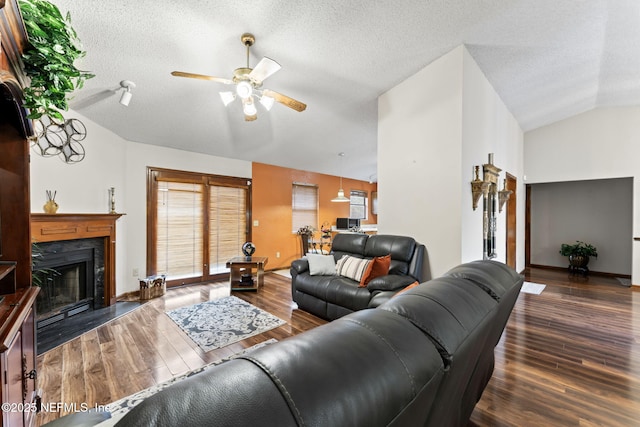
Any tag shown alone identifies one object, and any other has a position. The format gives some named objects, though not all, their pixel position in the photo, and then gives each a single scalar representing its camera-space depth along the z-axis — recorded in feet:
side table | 14.76
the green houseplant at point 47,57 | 3.57
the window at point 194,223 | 15.23
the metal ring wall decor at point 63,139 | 9.56
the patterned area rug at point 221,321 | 9.16
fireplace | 9.98
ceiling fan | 7.48
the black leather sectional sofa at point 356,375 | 1.32
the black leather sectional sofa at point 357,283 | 9.18
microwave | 22.66
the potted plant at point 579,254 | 18.94
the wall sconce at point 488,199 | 10.11
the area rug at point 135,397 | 5.81
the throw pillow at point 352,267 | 10.68
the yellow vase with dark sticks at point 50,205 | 9.71
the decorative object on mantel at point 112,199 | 12.71
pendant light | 22.29
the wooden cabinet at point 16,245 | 3.39
